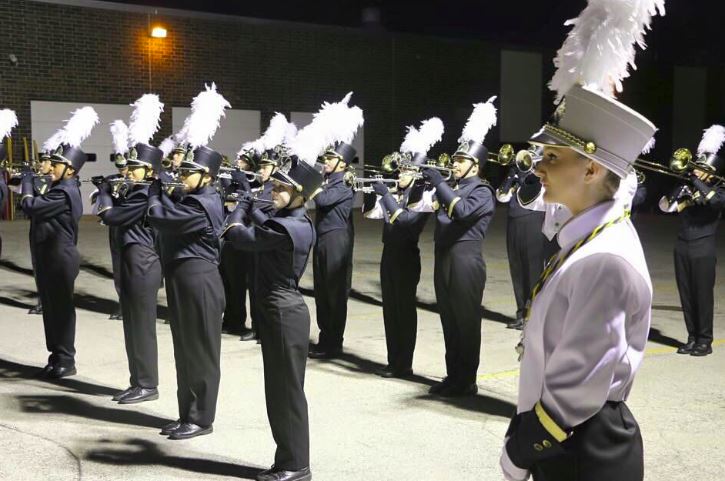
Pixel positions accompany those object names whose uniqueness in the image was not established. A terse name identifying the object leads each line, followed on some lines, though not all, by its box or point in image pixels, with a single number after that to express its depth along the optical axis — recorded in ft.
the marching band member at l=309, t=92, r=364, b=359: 31.19
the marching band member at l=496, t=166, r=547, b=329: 36.94
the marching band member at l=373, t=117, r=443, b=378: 27.53
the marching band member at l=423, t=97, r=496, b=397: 25.32
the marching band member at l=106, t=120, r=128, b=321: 30.21
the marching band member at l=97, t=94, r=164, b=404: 24.81
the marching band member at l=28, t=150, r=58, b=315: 29.01
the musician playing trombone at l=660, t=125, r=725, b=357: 31.24
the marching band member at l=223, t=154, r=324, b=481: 18.22
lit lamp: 77.10
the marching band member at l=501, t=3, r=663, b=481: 8.63
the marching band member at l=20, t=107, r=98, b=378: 27.63
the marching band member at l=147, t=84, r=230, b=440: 21.54
